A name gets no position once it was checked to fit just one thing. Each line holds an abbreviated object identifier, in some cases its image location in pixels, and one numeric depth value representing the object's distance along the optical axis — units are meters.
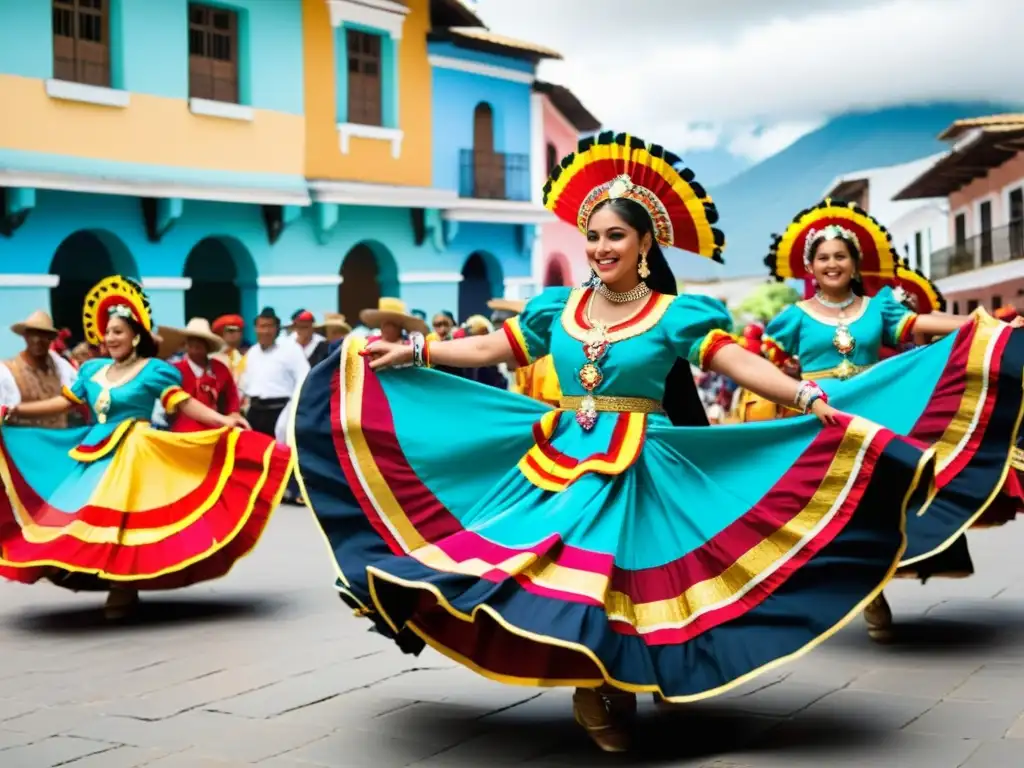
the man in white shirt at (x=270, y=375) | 14.84
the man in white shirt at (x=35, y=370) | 11.16
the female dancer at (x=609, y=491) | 4.77
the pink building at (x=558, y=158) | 30.94
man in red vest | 10.83
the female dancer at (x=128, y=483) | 7.85
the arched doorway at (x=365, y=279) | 25.12
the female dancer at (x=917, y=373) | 6.59
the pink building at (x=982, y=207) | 31.80
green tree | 48.44
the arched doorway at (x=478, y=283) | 27.84
